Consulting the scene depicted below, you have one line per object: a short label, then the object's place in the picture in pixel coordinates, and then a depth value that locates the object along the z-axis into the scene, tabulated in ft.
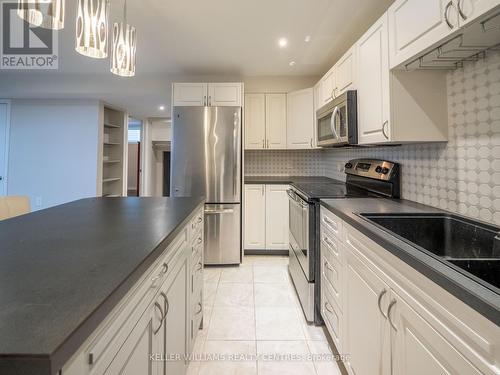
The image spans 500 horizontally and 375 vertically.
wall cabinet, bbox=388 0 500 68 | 3.19
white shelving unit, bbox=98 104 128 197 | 16.92
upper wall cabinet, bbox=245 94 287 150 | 11.82
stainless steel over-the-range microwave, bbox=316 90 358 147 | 6.69
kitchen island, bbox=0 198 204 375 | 1.45
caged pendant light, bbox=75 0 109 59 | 4.33
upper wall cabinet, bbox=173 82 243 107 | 10.55
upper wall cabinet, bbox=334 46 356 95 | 6.81
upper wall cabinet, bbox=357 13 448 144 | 5.03
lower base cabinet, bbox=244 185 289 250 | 11.30
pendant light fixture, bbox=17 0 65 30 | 3.69
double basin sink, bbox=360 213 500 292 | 3.77
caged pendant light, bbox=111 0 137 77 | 5.16
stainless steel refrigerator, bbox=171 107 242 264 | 10.17
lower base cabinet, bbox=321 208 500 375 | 2.02
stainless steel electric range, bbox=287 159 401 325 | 6.44
